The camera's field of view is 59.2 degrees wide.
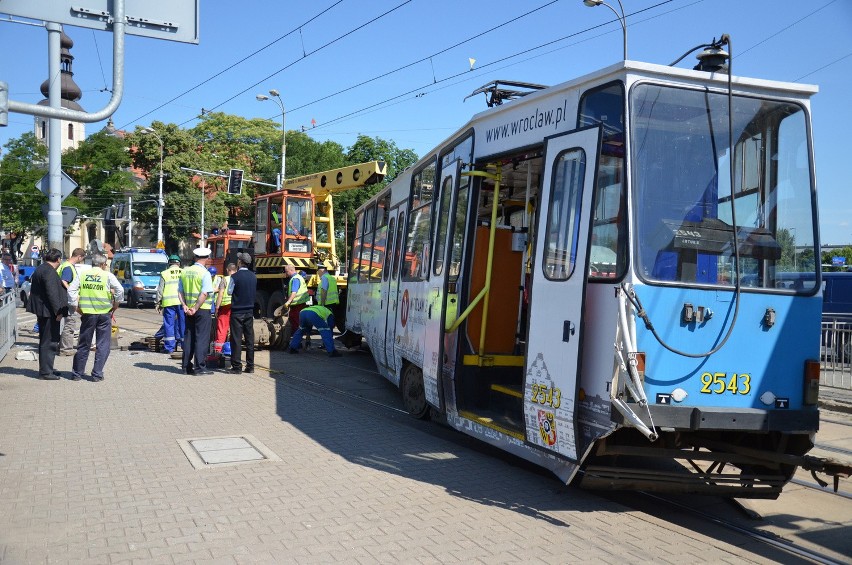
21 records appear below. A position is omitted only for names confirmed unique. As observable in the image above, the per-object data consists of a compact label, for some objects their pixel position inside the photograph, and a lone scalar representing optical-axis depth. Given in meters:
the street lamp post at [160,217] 48.36
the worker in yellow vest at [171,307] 13.59
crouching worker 14.62
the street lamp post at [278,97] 33.15
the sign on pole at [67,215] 14.60
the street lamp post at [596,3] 18.12
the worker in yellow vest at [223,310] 12.27
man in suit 10.77
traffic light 34.78
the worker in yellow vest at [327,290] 15.34
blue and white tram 5.22
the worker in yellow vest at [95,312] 10.76
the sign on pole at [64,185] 14.16
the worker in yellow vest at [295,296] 15.04
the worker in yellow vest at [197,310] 11.28
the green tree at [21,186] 47.84
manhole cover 6.91
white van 30.83
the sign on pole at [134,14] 5.05
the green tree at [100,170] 51.06
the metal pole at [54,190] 14.02
